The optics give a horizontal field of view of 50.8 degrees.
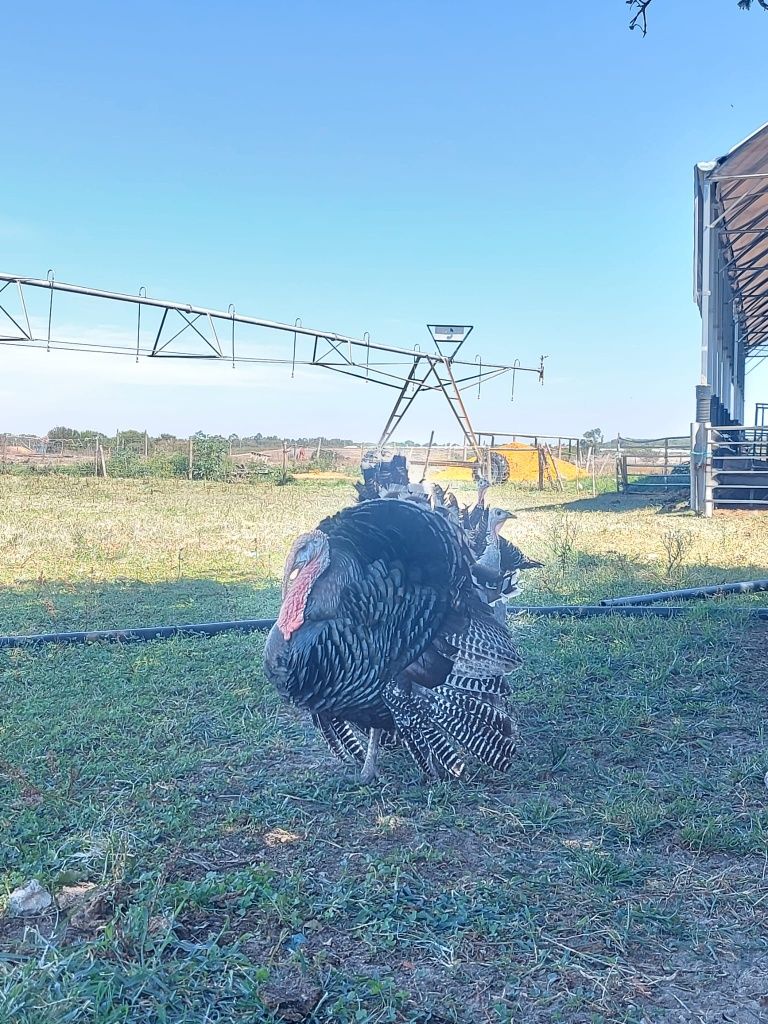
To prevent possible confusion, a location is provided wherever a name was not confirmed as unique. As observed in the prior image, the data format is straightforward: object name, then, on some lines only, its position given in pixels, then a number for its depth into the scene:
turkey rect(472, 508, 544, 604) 4.34
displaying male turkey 3.35
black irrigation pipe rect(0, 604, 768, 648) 6.40
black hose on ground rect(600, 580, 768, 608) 7.07
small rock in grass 2.82
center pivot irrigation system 13.65
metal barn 15.28
